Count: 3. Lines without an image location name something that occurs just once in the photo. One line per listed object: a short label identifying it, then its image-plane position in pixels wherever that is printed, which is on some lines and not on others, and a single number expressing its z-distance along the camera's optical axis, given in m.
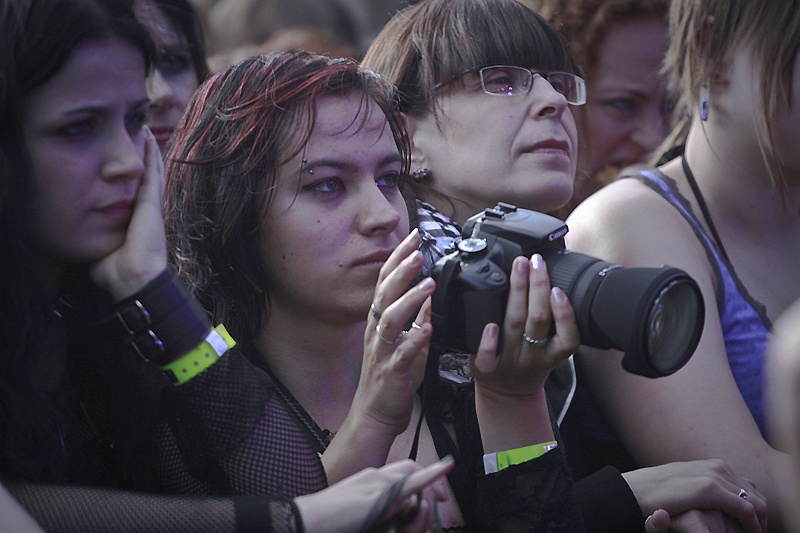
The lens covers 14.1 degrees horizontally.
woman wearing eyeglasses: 2.70
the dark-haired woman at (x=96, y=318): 2.32
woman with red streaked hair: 2.41
